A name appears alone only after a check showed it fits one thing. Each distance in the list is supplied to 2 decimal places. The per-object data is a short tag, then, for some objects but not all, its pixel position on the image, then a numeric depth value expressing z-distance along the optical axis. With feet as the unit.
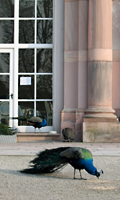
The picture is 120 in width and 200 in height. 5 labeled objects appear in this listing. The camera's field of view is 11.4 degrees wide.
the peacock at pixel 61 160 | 24.24
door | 56.55
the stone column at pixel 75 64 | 52.90
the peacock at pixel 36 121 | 52.57
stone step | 52.85
